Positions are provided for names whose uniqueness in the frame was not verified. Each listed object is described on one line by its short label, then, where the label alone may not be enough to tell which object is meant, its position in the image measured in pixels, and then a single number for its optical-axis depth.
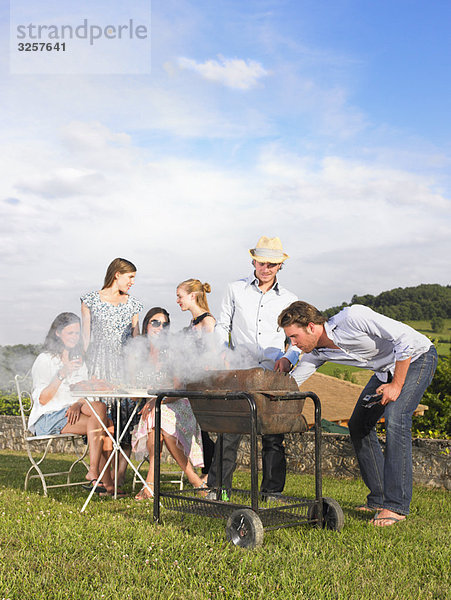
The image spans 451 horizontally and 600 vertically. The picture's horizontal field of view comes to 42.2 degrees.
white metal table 4.70
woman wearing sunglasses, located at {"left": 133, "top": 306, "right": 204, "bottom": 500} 5.38
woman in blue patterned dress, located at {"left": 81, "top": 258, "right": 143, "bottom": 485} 5.84
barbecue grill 3.79
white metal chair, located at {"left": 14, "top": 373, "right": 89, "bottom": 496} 5.38
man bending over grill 4.28
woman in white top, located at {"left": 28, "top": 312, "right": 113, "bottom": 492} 5.53
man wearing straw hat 5.11
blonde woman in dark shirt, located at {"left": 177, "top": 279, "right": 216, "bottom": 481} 5.58
